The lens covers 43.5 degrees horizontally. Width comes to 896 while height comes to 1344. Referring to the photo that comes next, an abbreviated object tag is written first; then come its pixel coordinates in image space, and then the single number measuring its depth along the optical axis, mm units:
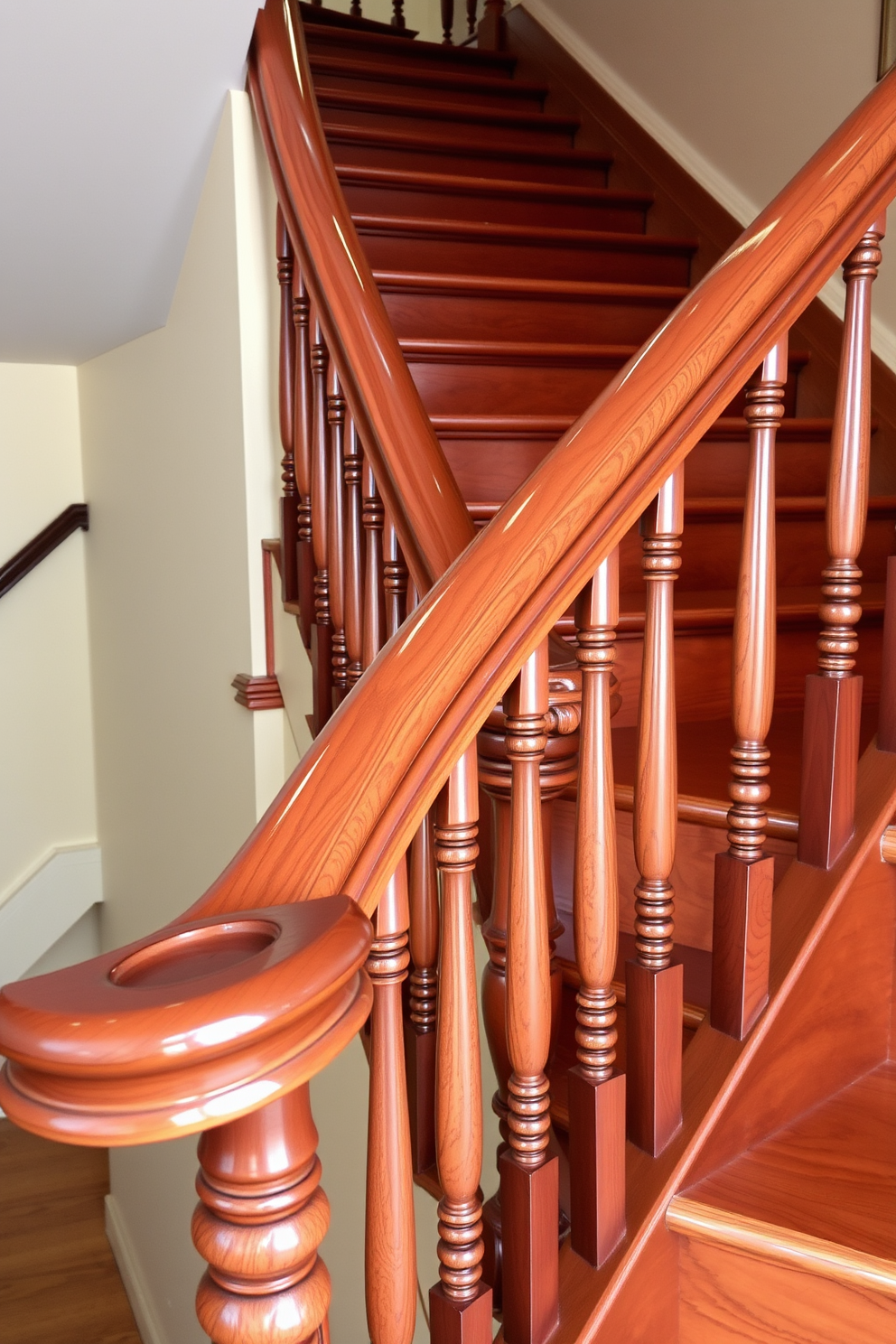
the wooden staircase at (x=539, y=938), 663
